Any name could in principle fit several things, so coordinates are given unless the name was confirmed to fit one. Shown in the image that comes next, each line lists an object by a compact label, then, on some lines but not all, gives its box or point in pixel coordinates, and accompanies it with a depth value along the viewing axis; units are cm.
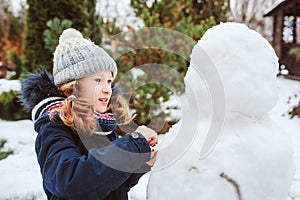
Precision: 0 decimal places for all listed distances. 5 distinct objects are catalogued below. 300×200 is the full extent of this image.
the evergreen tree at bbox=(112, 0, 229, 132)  457
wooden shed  1091
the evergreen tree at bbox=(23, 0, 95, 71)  546
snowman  128
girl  125
